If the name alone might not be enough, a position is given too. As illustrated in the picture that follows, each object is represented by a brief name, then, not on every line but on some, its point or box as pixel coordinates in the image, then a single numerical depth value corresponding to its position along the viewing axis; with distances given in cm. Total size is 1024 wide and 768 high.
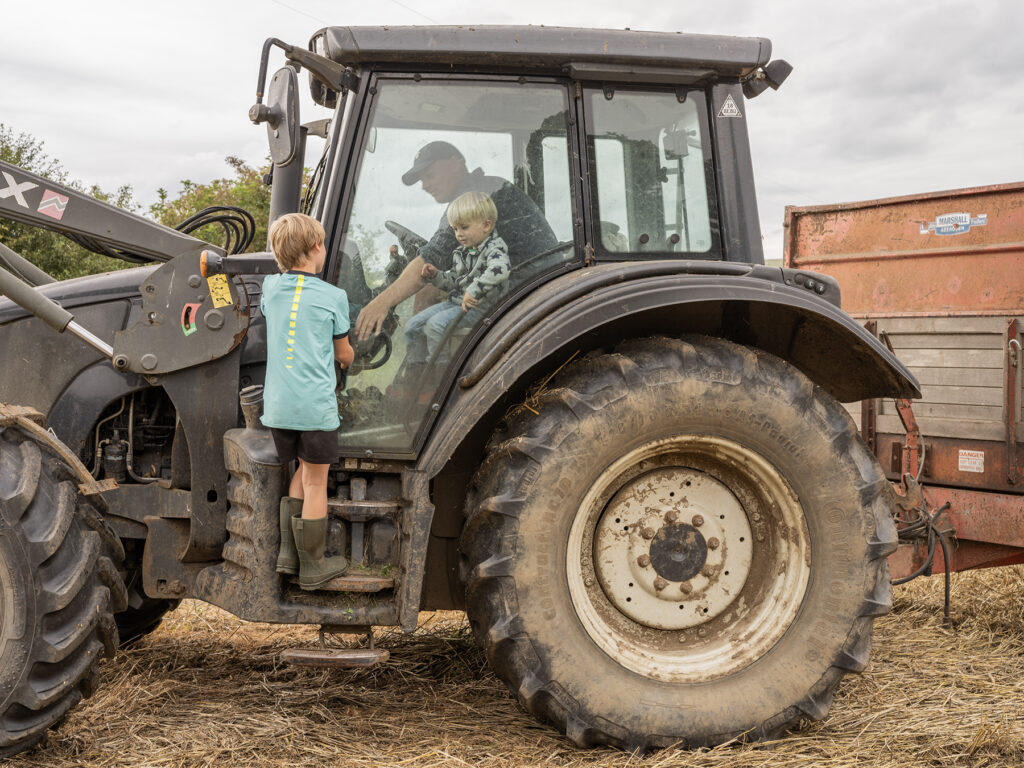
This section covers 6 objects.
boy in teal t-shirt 297
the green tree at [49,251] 1291
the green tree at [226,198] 1558
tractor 291
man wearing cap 318
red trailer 449
